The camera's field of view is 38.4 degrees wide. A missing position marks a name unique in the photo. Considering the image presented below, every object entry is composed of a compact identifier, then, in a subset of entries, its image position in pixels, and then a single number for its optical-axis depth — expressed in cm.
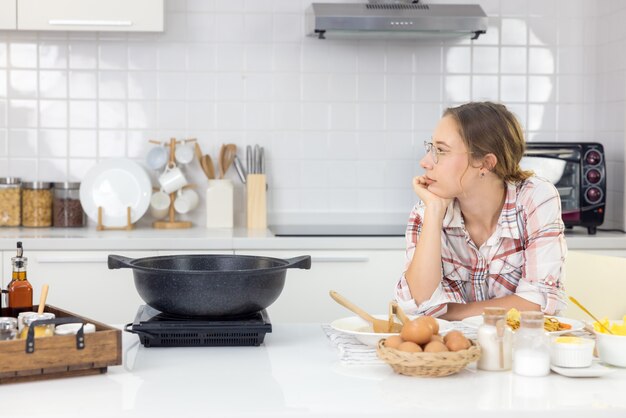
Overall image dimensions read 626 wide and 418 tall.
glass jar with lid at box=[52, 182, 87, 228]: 394
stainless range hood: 370
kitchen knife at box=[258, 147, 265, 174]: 405
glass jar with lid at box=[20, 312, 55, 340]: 162
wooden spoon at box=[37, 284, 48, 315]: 183
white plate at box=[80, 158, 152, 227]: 393
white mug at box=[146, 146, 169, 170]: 402
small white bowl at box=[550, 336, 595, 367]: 167
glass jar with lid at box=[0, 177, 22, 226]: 391
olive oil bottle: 190
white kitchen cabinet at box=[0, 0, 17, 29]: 370
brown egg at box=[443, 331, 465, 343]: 167
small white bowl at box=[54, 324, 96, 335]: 164
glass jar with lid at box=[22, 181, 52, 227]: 391
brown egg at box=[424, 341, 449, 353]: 163
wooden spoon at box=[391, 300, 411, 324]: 182
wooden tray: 157
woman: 231
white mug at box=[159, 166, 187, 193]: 400
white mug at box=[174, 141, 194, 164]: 403
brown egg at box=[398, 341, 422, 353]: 163
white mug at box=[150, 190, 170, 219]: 402
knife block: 396
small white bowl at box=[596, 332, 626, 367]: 171
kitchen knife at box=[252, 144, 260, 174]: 406
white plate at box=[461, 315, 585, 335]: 186
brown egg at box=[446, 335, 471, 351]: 165
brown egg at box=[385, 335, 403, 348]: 167
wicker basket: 161
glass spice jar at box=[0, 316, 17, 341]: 162
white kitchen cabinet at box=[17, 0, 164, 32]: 371
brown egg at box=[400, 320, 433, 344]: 165
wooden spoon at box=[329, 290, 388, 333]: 187
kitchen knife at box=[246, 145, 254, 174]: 407
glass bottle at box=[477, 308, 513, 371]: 170
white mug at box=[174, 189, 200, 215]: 403
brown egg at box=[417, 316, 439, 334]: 168
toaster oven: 376
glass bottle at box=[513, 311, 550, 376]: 165
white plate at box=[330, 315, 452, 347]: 180
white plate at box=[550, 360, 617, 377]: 165
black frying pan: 187
